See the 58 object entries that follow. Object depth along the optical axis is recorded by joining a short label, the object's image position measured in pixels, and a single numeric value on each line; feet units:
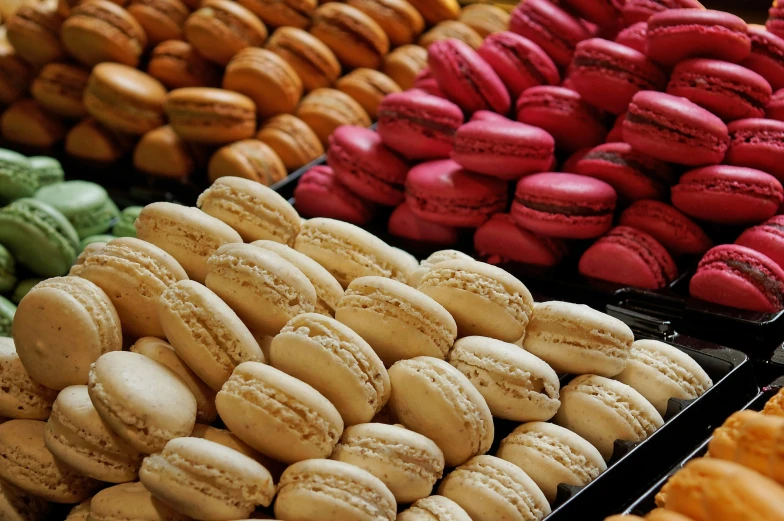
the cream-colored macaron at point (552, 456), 2.38
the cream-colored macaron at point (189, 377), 2.39
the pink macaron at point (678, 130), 2.77
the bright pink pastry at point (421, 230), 3.03
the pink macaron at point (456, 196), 2.96
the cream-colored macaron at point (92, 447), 2.34
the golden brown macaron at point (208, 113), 3.30
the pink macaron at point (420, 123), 3.01
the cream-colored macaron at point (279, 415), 2.30
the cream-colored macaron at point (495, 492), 2.33
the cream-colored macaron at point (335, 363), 2.34
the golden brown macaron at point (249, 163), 3.30
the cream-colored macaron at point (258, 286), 2.41
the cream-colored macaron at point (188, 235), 2.49
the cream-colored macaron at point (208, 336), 2.36
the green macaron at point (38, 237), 2.89
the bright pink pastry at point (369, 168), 3.08
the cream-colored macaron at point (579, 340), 2.47
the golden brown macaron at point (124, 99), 3.38
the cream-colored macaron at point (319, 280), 2.48
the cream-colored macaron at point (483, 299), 2.46
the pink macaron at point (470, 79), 3.04
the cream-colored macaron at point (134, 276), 2.44
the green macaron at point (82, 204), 3.11
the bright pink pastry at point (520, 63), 3.07
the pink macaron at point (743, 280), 2.70
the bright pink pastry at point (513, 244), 2.91
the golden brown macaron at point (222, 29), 3.44
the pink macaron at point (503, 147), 2.88
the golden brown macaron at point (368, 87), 3.60
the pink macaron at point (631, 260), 2.81
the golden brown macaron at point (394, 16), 3.71
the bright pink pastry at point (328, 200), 3.13
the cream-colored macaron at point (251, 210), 2.56
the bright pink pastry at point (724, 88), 2.82
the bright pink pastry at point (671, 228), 2.84
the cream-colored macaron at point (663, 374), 2.49
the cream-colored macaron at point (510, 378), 2.41
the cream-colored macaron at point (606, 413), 2.44
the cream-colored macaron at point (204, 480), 2.26
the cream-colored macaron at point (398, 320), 2.41
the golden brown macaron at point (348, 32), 3.60
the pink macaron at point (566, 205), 2.83
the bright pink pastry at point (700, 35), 2.82
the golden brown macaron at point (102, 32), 3.48
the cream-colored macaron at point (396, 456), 2.31
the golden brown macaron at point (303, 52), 3.50
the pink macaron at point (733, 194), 2.75
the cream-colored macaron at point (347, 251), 2.54
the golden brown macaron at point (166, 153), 3.42
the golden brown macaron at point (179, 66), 3.53
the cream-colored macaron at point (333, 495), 2.26
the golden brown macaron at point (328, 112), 3.48
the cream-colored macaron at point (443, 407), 2.35
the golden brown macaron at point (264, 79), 3.35
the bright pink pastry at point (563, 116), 2.97
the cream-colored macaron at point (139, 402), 2.30
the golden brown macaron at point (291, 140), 3.40
